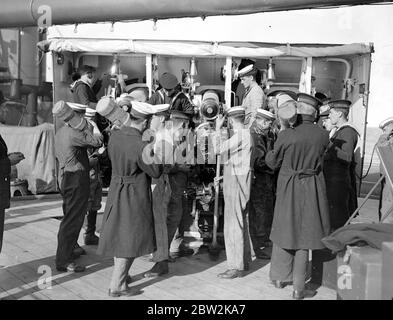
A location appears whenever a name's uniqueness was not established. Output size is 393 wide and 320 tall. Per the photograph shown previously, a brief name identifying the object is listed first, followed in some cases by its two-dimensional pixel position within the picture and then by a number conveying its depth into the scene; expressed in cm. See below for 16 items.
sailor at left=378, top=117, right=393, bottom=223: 548
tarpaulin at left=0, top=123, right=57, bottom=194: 944
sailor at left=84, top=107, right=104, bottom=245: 584
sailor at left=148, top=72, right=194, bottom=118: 657
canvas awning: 771
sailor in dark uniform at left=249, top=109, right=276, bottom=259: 563
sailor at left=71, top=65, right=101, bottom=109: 734
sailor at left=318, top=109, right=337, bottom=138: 603
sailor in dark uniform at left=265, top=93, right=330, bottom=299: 432
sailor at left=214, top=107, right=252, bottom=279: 491
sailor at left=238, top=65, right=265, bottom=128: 676
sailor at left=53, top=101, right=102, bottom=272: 485
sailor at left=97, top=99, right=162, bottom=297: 413
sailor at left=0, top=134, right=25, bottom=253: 434
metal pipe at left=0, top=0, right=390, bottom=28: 375
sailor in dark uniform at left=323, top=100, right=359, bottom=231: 538
